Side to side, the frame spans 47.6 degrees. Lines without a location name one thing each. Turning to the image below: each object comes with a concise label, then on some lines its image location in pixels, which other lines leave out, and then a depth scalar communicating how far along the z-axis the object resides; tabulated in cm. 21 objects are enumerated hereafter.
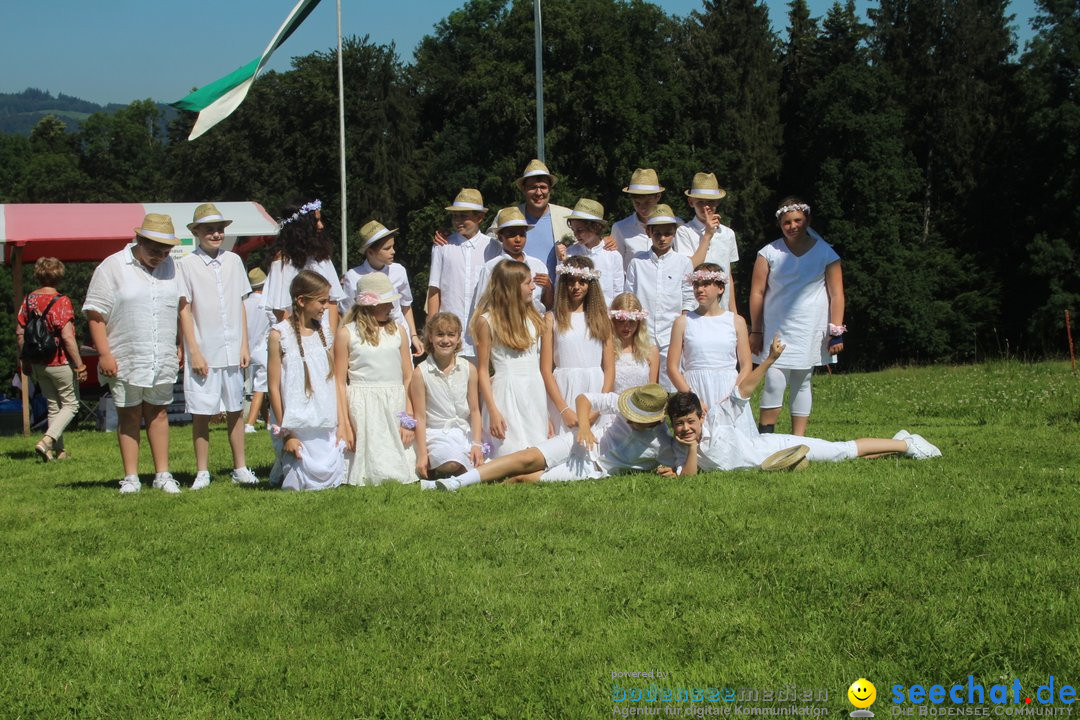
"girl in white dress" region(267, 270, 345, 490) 868
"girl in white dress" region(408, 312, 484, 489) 889
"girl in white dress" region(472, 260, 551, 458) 898
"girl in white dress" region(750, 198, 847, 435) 931
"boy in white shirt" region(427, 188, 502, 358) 1031
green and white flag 1262
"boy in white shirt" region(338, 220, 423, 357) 1017
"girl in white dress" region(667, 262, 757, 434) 888
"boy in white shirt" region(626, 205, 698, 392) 987
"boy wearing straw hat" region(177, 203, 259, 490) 905
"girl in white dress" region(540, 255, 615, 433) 917
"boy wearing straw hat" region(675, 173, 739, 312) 1004
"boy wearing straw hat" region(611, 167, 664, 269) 1013
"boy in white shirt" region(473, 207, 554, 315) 949
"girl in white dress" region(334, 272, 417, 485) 885
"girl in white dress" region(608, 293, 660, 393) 926
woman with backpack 1255
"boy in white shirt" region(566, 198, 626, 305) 988
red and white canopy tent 1733
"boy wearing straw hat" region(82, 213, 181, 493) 857
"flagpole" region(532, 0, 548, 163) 2038
